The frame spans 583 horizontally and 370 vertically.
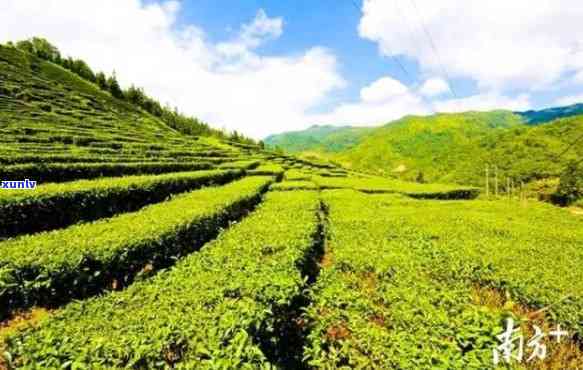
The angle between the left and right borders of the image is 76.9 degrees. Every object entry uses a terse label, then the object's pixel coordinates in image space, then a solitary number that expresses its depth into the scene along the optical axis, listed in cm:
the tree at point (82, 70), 9075
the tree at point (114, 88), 8862
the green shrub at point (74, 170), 1938
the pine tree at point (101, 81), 8931
